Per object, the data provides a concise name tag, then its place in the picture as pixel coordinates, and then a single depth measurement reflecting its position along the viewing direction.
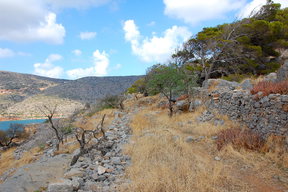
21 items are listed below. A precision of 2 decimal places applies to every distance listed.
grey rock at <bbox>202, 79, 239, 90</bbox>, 11.74
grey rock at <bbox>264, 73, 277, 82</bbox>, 9.87
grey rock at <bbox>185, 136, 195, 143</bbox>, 6.30
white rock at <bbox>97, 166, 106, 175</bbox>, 3.87
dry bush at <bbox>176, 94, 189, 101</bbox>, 12.99
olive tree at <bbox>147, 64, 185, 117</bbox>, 11.74
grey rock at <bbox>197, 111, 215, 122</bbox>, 8.78
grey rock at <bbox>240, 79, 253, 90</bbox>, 9.81
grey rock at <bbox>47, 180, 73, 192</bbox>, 2.95
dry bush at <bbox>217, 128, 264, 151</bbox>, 5.11
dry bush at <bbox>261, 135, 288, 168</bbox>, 4.25
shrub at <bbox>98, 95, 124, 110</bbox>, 19.97
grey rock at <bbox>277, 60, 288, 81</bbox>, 7.31
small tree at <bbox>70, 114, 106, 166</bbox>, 4.74
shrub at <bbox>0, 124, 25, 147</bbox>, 20.71
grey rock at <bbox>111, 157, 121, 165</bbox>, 4.58
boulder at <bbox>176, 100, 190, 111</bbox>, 11.75
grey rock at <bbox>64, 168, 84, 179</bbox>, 3.77
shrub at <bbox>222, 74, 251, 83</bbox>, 14.20
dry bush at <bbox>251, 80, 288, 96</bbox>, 5.48
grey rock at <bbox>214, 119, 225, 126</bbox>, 7.68
